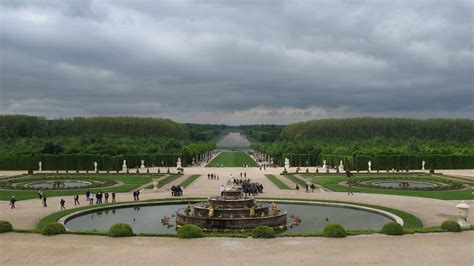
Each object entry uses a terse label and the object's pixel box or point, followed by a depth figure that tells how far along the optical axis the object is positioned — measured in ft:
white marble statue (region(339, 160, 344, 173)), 257.40
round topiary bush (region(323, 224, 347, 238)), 77.56
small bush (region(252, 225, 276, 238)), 77.20
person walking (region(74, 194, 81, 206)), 126.56
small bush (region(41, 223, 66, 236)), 79.30
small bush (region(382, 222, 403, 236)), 79.46
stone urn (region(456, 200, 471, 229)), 86.10
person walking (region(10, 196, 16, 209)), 117.99
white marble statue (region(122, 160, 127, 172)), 258.98
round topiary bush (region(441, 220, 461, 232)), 82.02
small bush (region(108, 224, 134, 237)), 77.82
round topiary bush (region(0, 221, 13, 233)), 82.02
